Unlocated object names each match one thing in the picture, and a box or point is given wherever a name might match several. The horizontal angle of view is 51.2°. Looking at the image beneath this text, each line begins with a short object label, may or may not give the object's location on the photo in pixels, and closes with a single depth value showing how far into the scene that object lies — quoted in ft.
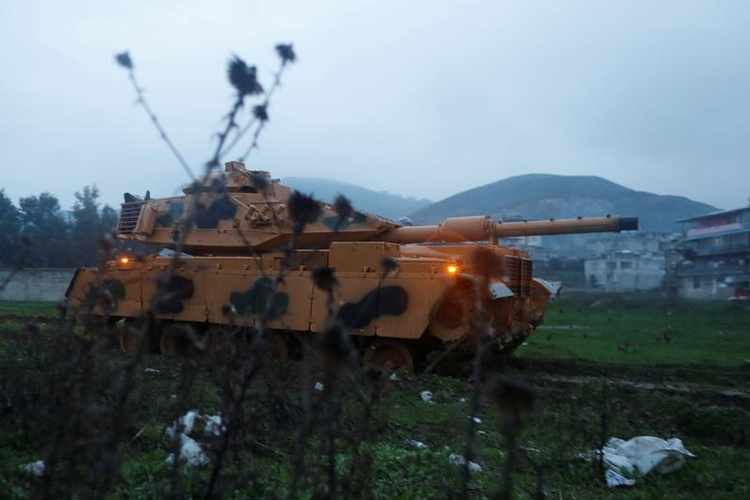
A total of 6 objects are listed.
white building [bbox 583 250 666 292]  191.62
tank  37.35
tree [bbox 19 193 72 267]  132.83
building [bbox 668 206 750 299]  149.79
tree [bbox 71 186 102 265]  148.46
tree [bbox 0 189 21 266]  130.26
